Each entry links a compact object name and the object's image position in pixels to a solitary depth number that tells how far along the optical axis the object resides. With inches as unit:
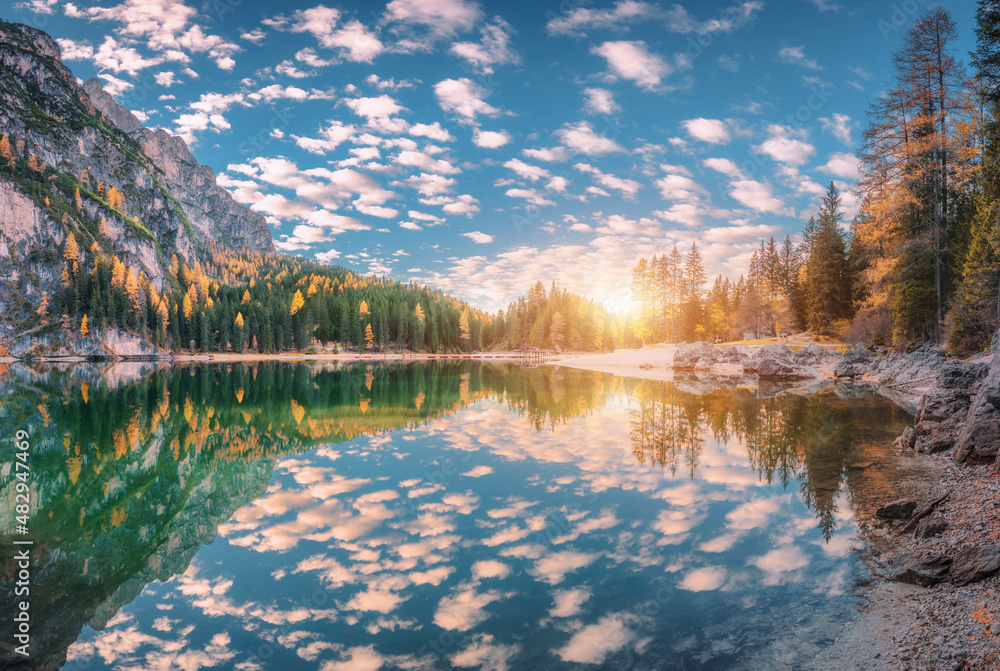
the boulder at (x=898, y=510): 410.6
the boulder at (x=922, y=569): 289.6
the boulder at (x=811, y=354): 2005.4
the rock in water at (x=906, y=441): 641.6
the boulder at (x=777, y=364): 1814.7
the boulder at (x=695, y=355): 2388.0
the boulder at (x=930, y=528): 350.9
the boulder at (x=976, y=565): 269.1
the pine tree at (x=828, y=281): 2368.6
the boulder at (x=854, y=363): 1644.9
